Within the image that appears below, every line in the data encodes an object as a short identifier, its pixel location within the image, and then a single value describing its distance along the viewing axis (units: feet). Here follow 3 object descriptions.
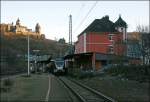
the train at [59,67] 266.16
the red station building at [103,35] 361.49
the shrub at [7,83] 109.17
